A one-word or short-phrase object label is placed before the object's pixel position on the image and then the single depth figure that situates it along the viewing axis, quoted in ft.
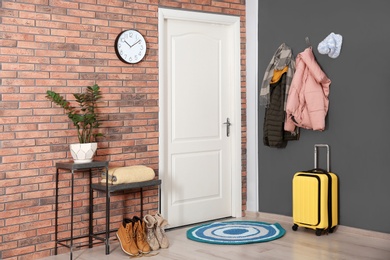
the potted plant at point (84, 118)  14.84
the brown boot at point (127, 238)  15.01
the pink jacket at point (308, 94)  17.42
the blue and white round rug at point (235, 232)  16.47
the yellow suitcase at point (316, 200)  16.96
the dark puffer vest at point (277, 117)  18.45
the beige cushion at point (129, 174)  15.20
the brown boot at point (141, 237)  15.31
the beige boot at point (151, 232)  15.66
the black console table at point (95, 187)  14.67
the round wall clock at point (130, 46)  16.56
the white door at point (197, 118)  18.11
